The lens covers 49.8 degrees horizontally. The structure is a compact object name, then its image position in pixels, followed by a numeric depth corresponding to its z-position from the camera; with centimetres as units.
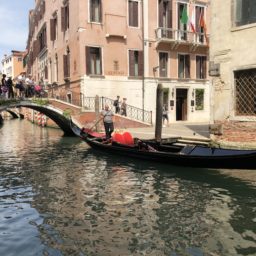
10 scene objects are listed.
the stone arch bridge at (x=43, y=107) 1263
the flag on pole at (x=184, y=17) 1486
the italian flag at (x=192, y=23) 1564
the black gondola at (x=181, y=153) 586
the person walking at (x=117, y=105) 1391
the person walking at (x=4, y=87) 1291
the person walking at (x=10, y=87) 1288
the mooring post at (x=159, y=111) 868
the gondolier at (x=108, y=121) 948
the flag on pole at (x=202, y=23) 1576
